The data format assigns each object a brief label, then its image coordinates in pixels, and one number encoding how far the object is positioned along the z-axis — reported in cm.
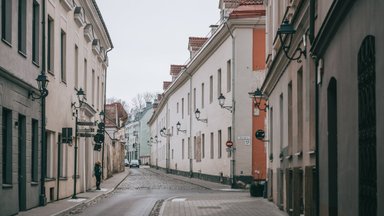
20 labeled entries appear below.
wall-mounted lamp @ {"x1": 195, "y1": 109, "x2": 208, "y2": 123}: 4488
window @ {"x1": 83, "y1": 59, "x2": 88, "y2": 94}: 3314
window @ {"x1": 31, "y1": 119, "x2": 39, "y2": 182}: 2041
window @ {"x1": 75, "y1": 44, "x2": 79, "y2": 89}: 2968
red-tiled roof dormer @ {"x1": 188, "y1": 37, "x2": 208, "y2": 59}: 5631
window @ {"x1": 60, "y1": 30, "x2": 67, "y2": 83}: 2580
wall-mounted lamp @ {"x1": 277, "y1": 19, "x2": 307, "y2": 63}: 1461
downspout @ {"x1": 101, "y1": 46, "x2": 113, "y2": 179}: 4540
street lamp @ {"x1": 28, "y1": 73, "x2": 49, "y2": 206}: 1980
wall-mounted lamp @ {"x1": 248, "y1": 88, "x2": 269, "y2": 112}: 2650
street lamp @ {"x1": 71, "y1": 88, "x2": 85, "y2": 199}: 2592
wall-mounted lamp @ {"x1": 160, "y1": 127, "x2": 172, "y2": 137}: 7199
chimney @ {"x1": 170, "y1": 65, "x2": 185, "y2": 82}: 7148
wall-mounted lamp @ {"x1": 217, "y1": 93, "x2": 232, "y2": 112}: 3425
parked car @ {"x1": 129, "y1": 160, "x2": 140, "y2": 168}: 10861
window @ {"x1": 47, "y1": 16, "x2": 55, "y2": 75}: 2302
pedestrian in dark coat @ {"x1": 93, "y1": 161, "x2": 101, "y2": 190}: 3278
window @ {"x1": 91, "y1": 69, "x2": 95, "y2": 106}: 3753
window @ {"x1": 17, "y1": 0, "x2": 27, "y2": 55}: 1874
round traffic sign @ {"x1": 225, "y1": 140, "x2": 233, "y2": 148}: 3522
